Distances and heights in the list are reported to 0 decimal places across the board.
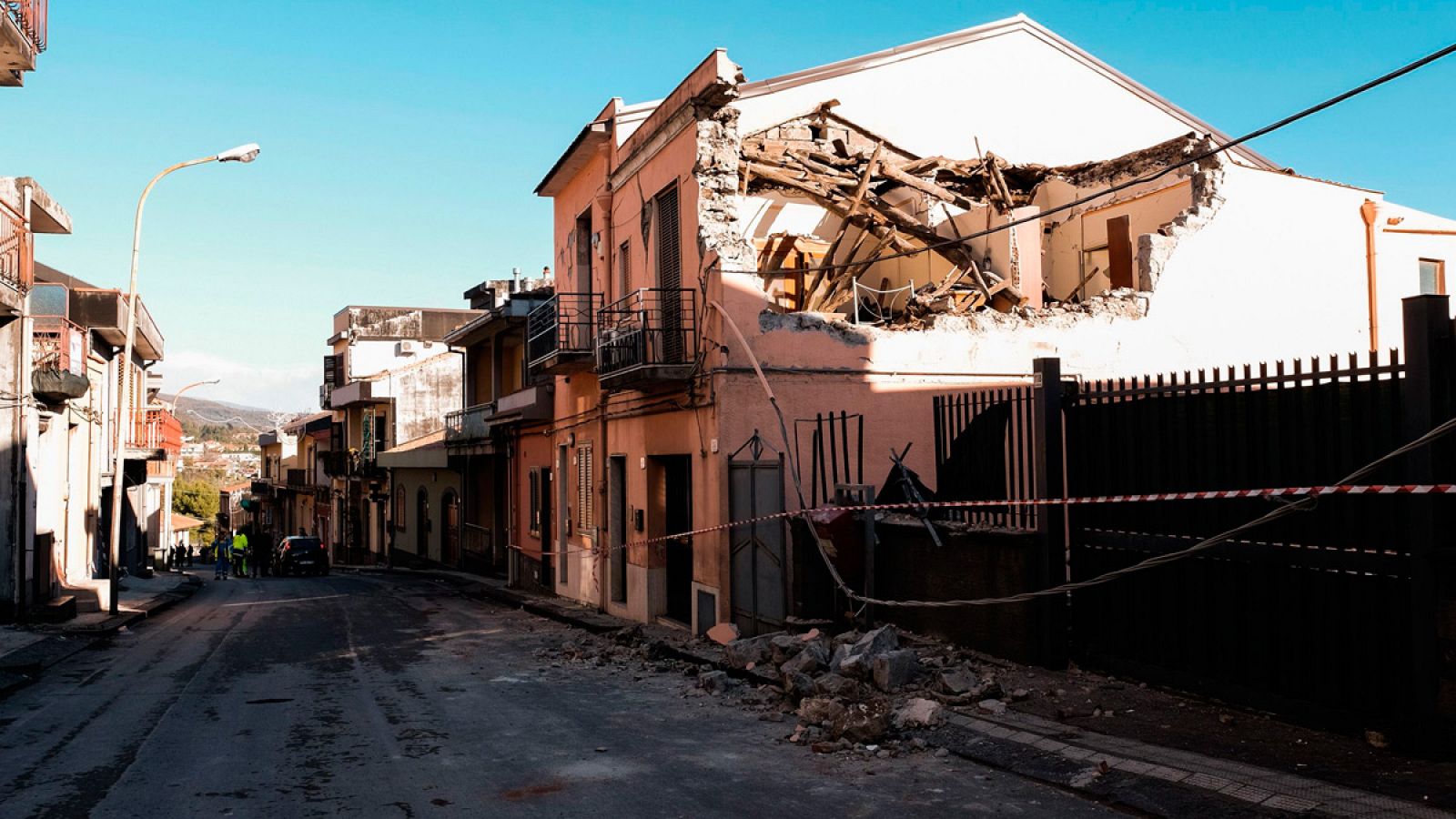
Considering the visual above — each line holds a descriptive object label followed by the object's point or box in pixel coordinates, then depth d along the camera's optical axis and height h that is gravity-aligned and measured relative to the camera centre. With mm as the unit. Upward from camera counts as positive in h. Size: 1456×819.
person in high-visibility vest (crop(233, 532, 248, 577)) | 41062 -3111
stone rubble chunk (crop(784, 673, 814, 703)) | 9352 -1897
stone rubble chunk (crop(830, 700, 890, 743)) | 7883 -1887
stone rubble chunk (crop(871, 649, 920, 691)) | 9227 -1753
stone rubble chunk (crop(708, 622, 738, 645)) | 13484 -2087
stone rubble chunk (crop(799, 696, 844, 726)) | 8500 -1929
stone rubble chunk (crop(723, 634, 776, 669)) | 11219 -1929
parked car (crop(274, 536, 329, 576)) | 39438 -3046
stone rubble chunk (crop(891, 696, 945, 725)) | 8172 -1892
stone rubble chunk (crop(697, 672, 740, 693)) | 10695 -2133
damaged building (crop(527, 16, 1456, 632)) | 14484 +2848
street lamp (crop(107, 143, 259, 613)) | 19438 +2420
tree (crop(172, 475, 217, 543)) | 83438 -2198
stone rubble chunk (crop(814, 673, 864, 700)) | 9062 -1859
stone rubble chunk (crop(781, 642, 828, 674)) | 9867 -1784
